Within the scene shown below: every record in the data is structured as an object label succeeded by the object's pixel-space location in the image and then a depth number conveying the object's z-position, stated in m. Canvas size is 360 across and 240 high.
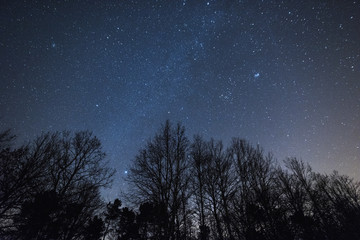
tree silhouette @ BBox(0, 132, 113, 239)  8.84
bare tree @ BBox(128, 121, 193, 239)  10.70
